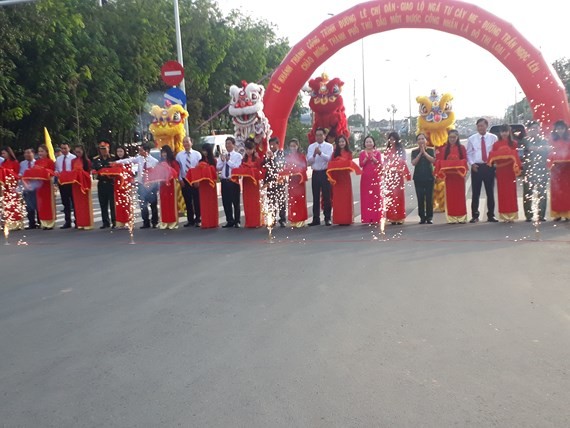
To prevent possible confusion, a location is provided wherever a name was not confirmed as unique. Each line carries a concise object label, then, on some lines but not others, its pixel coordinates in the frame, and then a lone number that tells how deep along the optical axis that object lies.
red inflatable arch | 13.67
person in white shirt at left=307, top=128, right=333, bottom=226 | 11.74
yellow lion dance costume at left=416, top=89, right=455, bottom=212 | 14.00
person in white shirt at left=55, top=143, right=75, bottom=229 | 12.77
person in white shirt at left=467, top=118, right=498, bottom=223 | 11.23
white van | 32.86
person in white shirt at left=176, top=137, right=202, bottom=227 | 12.41
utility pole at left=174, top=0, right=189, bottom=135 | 21.90
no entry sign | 16.84
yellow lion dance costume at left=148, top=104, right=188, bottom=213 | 14.83
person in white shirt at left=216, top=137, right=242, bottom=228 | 12.00
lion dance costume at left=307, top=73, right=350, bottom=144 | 15.51
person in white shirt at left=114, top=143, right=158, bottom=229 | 12.33
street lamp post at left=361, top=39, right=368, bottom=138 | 44.00
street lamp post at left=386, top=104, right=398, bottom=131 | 78.12
